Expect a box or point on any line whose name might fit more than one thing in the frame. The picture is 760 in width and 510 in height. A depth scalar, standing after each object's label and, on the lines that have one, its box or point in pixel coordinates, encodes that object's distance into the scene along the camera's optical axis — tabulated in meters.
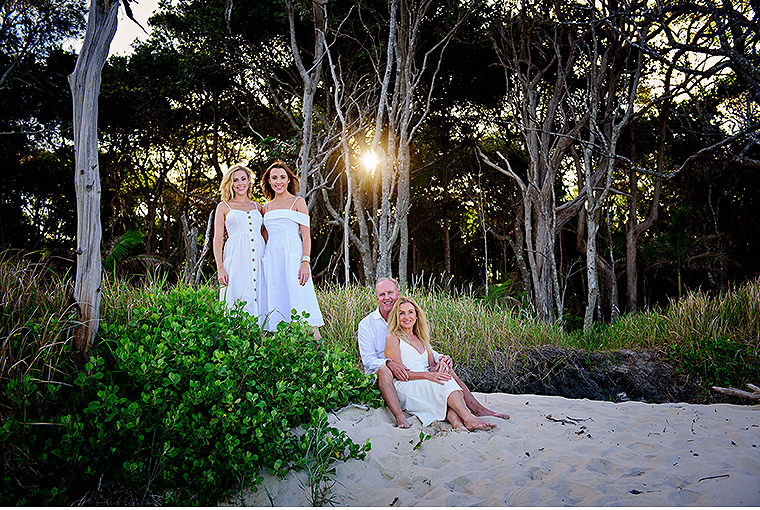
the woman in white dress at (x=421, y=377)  4.21
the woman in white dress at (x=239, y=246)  5.04
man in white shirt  4.29
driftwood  5.23
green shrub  2.82
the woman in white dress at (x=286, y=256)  5.14
